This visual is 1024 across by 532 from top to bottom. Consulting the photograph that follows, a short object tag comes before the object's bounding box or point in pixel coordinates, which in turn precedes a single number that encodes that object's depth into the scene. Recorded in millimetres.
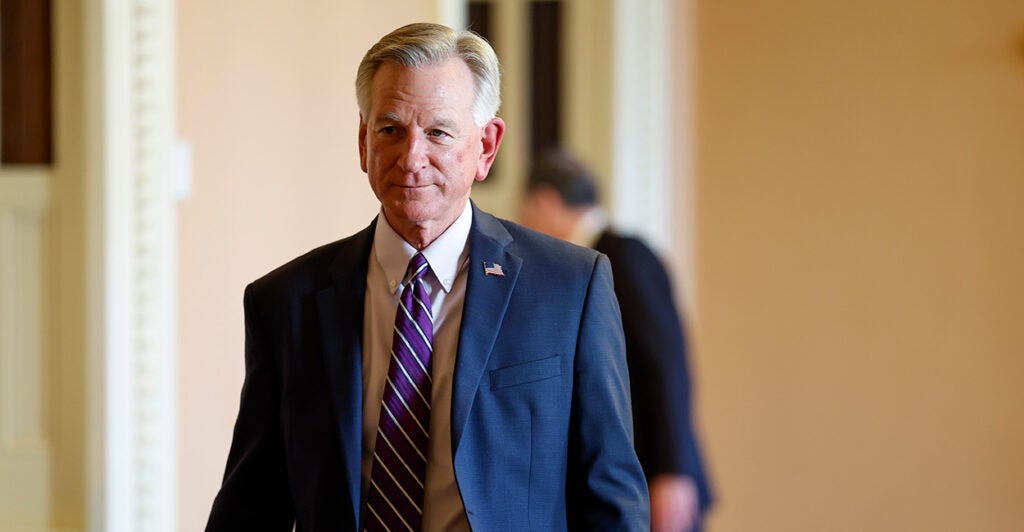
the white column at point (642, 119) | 10453
